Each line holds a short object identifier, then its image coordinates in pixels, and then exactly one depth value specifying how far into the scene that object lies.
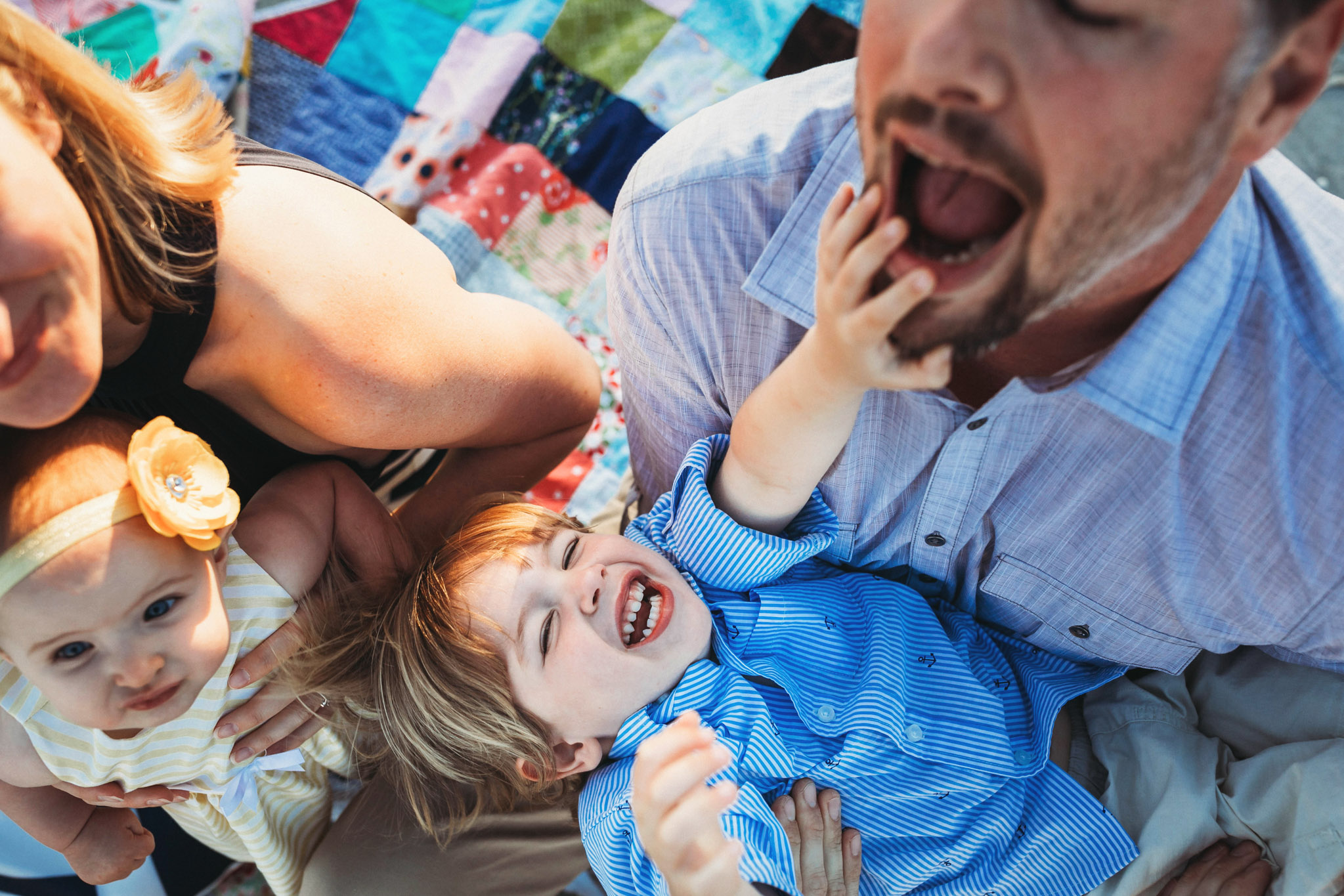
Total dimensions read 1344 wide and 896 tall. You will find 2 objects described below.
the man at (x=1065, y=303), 0.69
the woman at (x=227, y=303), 0.89
